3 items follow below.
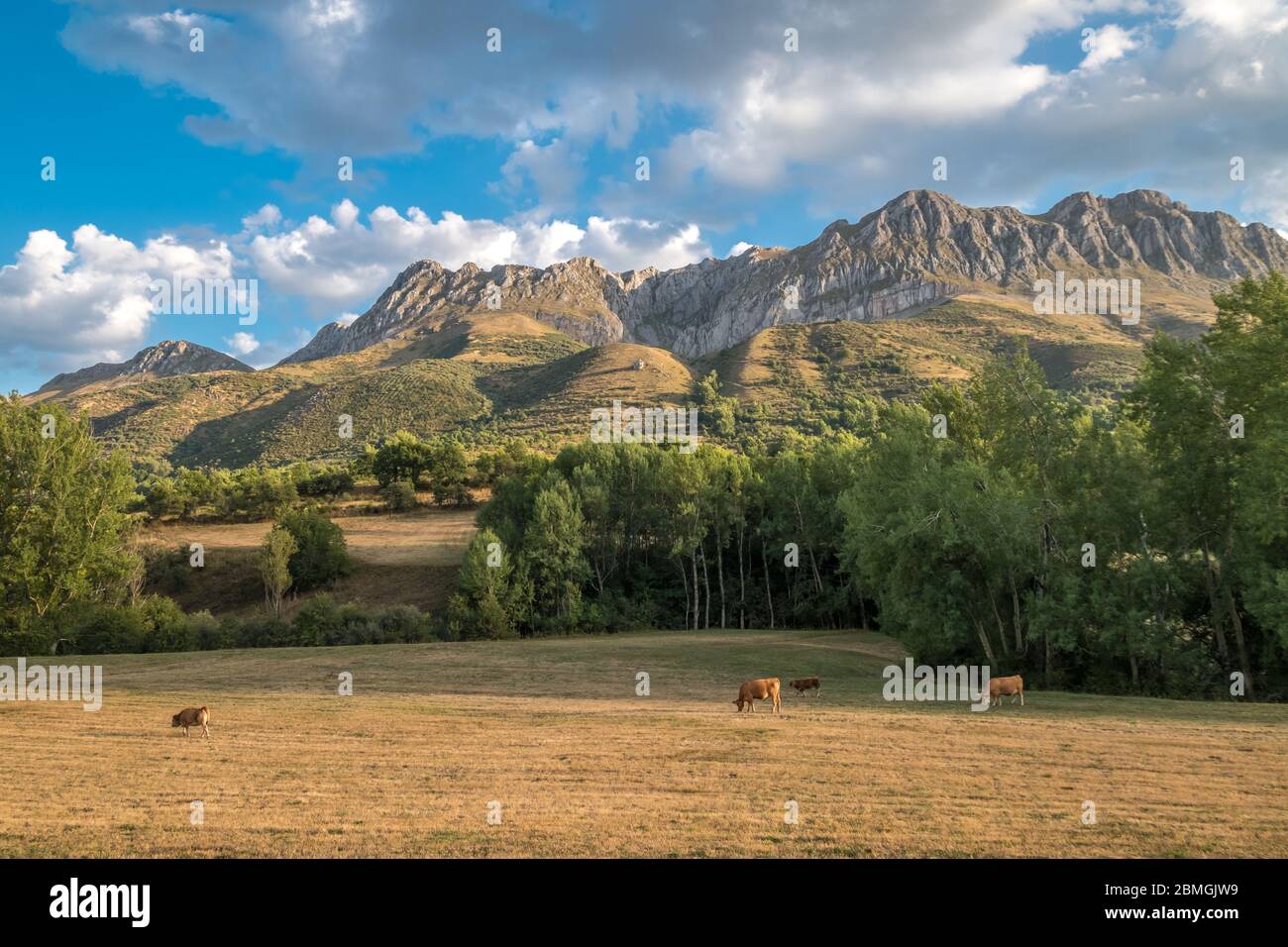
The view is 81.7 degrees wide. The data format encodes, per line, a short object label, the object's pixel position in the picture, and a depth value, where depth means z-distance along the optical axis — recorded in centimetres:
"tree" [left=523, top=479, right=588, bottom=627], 5150
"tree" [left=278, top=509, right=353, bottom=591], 5606
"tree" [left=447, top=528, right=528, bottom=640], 4656
